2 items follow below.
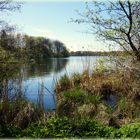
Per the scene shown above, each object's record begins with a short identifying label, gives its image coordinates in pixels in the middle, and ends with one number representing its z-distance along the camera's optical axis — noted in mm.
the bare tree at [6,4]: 4487
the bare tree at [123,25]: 4011
